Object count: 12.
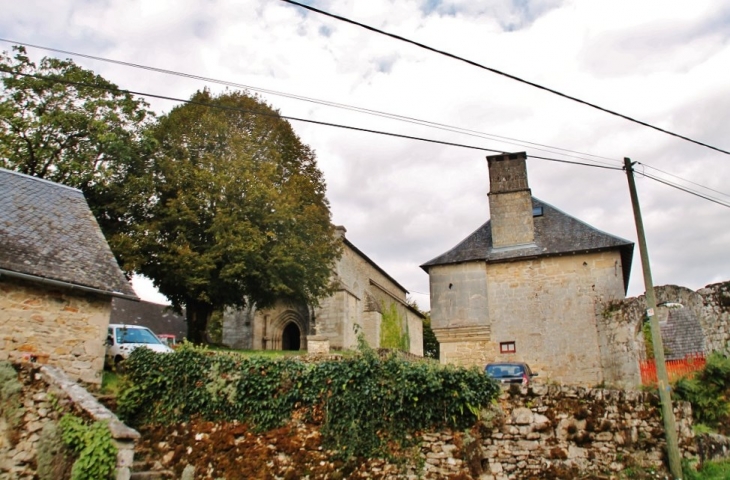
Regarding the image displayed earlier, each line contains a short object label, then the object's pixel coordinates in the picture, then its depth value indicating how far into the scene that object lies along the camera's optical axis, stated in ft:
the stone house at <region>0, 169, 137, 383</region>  33.01
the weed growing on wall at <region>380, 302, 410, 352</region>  97.71
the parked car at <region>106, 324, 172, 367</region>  43.13
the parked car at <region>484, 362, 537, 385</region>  40.65
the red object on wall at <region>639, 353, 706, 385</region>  38.45
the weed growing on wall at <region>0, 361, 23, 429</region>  29.61
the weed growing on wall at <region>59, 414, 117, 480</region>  25.76
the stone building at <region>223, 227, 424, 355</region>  82.07
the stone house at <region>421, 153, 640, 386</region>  54.85
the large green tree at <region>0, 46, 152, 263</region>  57.98
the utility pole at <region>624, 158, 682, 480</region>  27.53
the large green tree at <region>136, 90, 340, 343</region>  60.29
